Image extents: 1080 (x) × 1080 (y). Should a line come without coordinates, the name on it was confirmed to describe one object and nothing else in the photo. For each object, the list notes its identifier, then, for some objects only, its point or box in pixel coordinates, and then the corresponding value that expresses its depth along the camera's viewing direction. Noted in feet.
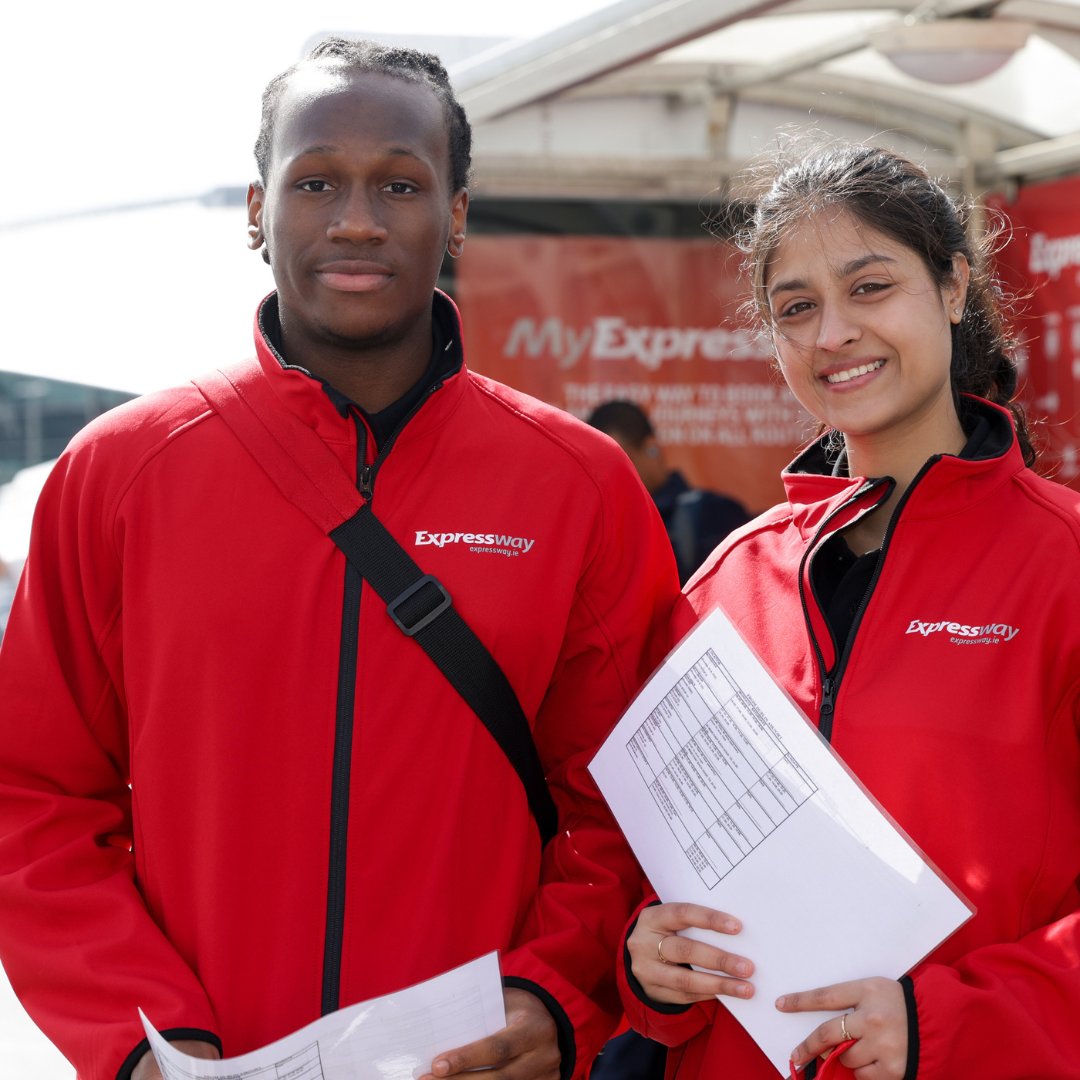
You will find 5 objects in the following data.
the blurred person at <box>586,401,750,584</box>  19.21
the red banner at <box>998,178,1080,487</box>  18.85
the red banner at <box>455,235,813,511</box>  19.95
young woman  5.89
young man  6.61
